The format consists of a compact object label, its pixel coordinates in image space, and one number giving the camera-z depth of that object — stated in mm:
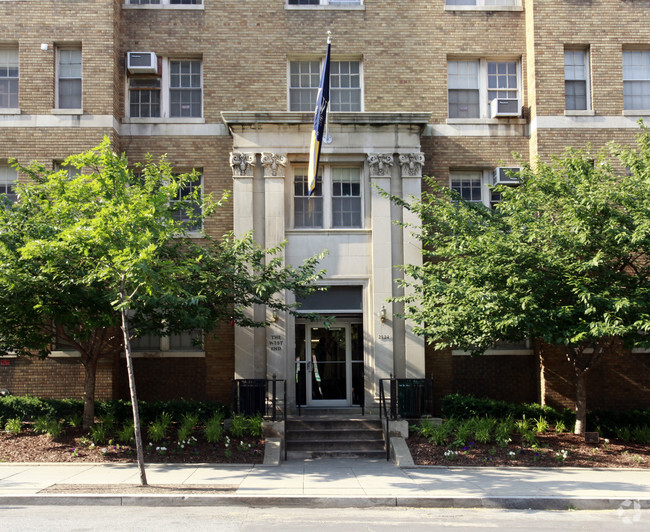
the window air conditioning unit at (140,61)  17344
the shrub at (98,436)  13781
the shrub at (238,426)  14266
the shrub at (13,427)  14672
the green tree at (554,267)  12523
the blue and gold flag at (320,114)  13891
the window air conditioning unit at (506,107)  17797
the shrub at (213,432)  13901
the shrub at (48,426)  14133
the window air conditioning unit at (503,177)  17359
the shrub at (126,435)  13797
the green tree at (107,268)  10859
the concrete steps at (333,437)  13984
